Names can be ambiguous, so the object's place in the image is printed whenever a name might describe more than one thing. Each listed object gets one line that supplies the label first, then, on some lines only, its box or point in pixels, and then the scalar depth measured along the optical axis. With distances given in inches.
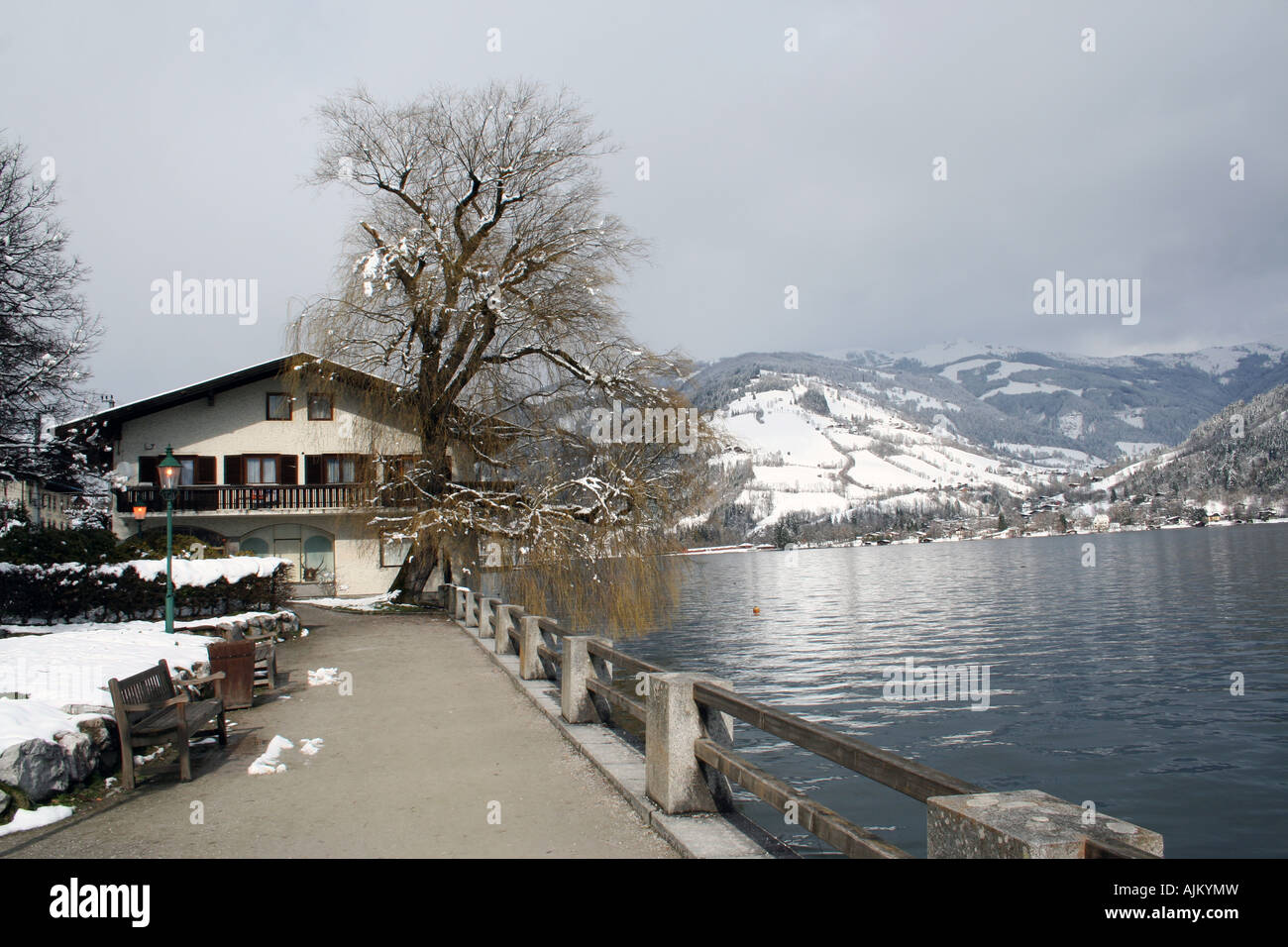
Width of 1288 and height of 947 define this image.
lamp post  719.7
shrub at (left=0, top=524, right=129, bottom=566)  725.3
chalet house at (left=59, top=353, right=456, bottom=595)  1428.8
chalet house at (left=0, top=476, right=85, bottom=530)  1688.0
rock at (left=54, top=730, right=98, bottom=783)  314.0
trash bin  472.7
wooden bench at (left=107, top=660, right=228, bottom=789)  322.7
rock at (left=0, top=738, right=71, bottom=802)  287.9
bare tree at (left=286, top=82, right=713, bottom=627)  997.8
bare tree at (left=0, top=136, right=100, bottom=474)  978.1
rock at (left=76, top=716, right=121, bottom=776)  334.0
